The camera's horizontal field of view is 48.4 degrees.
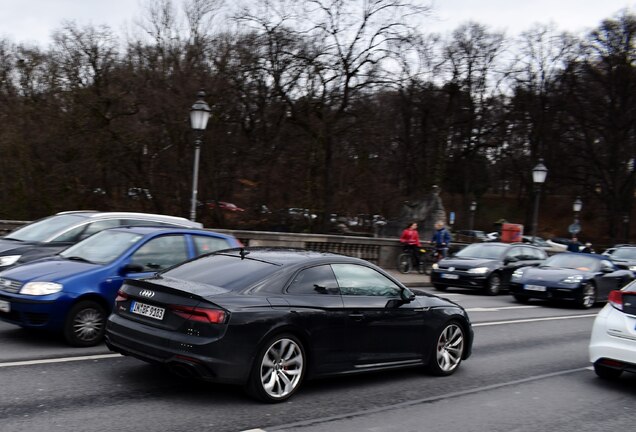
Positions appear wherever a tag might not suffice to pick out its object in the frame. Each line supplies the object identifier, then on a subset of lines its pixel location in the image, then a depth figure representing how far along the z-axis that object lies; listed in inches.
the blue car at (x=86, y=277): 316.8
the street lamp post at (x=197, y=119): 720.3
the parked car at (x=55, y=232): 436.5
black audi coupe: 239.8
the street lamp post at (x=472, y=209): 2508.6
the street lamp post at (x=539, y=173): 1105.4
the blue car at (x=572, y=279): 677.3
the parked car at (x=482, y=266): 771.4
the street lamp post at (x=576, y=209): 1410.9
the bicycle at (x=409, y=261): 940.0
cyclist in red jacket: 939.3
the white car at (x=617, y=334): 311.1
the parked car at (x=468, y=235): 1849.2
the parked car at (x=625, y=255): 918.4
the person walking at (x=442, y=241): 977.5
